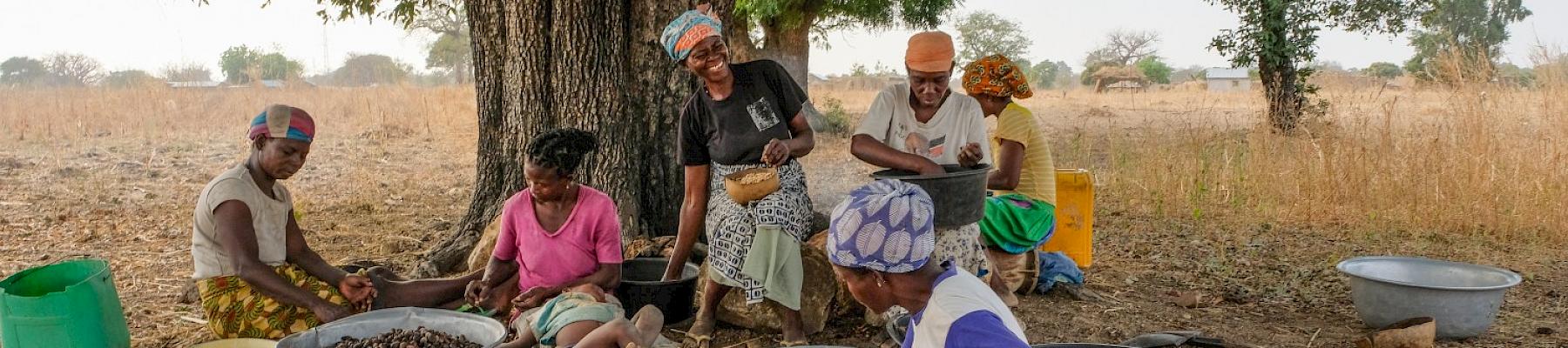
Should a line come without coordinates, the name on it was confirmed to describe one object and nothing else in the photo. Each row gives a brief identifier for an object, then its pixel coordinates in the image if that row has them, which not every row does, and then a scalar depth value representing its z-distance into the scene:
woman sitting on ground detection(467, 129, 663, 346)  3.33
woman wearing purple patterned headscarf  1.77
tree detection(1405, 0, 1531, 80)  29.81
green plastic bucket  3.04
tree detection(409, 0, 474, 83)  39.99
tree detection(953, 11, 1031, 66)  49.72
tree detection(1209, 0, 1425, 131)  9.02
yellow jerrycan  4.47
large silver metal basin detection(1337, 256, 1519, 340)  3.61
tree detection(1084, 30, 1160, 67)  44.28
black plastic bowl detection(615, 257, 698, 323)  3.64
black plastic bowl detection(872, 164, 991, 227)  3.18
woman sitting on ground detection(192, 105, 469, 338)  3.20
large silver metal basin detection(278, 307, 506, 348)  3.13
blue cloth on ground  4.38
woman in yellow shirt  3.97
